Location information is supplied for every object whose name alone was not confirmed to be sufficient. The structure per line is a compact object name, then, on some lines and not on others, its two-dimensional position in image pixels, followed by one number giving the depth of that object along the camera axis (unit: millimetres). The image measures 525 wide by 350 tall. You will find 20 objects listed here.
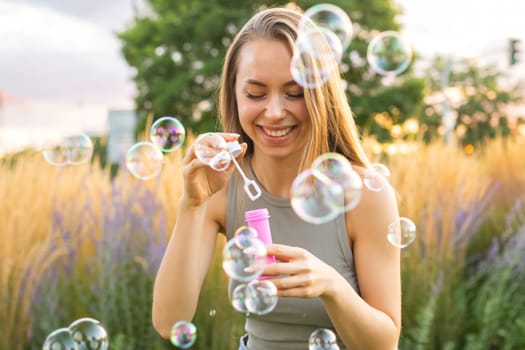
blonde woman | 1970
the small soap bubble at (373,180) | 2096
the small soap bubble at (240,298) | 1937
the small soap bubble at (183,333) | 2248
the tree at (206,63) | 22781
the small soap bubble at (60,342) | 2246
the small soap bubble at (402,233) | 2062
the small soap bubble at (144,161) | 2721
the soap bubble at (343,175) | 1960
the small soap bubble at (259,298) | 1767
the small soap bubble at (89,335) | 2293
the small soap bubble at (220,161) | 1875
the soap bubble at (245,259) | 1613
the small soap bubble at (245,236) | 1728
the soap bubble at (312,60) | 1935
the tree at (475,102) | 30094
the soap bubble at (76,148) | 3154
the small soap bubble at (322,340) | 1975
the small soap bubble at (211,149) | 1862
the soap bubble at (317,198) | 1921
